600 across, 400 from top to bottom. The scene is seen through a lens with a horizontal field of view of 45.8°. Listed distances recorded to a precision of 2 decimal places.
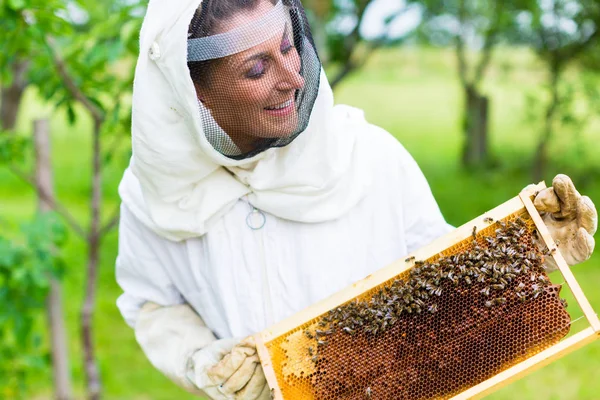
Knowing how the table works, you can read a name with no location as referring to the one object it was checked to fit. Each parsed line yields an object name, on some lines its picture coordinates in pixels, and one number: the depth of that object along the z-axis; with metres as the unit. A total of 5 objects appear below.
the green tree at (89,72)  3.43
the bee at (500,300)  2.31
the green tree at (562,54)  9.53
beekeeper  2.27
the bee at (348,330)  2.36
